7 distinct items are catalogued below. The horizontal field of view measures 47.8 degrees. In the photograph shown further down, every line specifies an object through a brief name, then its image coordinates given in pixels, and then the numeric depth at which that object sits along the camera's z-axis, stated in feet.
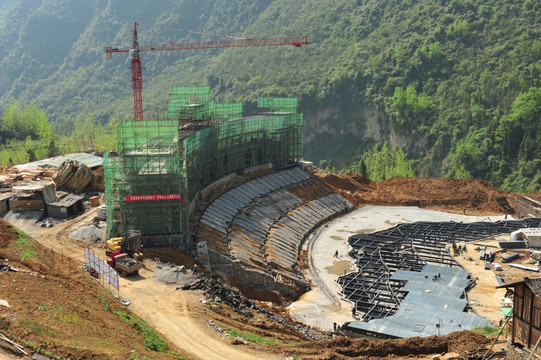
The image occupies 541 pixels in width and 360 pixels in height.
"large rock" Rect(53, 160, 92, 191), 259.19
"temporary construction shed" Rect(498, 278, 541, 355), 100.27
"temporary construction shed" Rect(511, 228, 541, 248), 255.64
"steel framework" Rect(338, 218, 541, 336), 204.03
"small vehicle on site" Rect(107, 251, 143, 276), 176.45
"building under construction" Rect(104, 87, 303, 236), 207.82
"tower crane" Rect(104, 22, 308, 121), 393.91
